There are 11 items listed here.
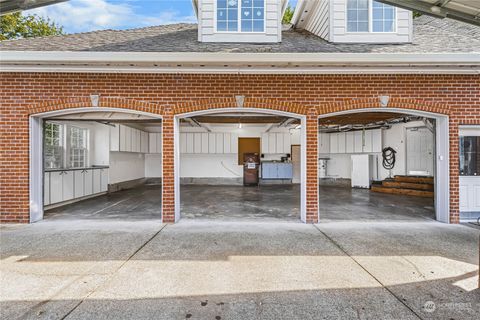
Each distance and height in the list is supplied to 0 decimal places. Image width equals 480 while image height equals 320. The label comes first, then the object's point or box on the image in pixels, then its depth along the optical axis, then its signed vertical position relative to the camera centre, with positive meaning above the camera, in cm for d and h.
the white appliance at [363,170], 1090 -46
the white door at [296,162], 1295 -12
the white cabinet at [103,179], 902 -69
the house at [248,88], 486 +143
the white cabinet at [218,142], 1243 +87
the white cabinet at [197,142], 1234 +87
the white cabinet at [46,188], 628 -69
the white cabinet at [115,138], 948 +84
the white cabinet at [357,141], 1124 +80
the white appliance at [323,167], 1251 -37
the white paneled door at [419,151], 919 +29
